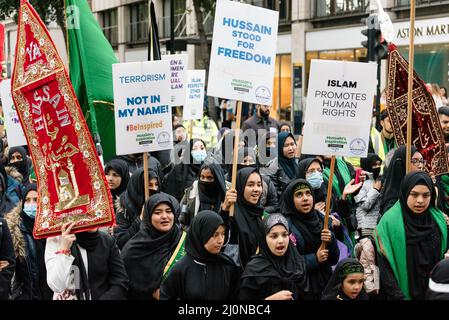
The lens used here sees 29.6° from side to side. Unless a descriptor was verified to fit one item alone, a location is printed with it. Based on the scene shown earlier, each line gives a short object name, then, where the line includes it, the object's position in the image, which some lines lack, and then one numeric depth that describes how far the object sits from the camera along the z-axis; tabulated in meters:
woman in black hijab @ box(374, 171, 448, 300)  5.83
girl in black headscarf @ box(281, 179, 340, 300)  6.14
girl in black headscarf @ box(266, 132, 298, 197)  9.37
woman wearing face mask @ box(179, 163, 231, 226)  7.38
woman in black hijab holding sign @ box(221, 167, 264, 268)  6.39
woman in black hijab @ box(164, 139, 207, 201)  9.88
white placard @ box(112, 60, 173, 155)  7.10
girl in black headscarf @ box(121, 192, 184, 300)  5.93
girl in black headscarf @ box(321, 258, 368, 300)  5.55
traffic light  14.65
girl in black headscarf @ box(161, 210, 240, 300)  5.21
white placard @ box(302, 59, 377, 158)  6.74
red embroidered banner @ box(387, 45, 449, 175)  7.87
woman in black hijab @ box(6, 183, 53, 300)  5.73
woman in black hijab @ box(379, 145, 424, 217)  6.98
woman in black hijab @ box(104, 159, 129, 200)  7.99
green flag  9.63
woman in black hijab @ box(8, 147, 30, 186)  9.70
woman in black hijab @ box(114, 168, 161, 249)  6.81
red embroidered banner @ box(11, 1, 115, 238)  5.01
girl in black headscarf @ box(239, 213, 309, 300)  5.23
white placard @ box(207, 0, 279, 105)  6.82
